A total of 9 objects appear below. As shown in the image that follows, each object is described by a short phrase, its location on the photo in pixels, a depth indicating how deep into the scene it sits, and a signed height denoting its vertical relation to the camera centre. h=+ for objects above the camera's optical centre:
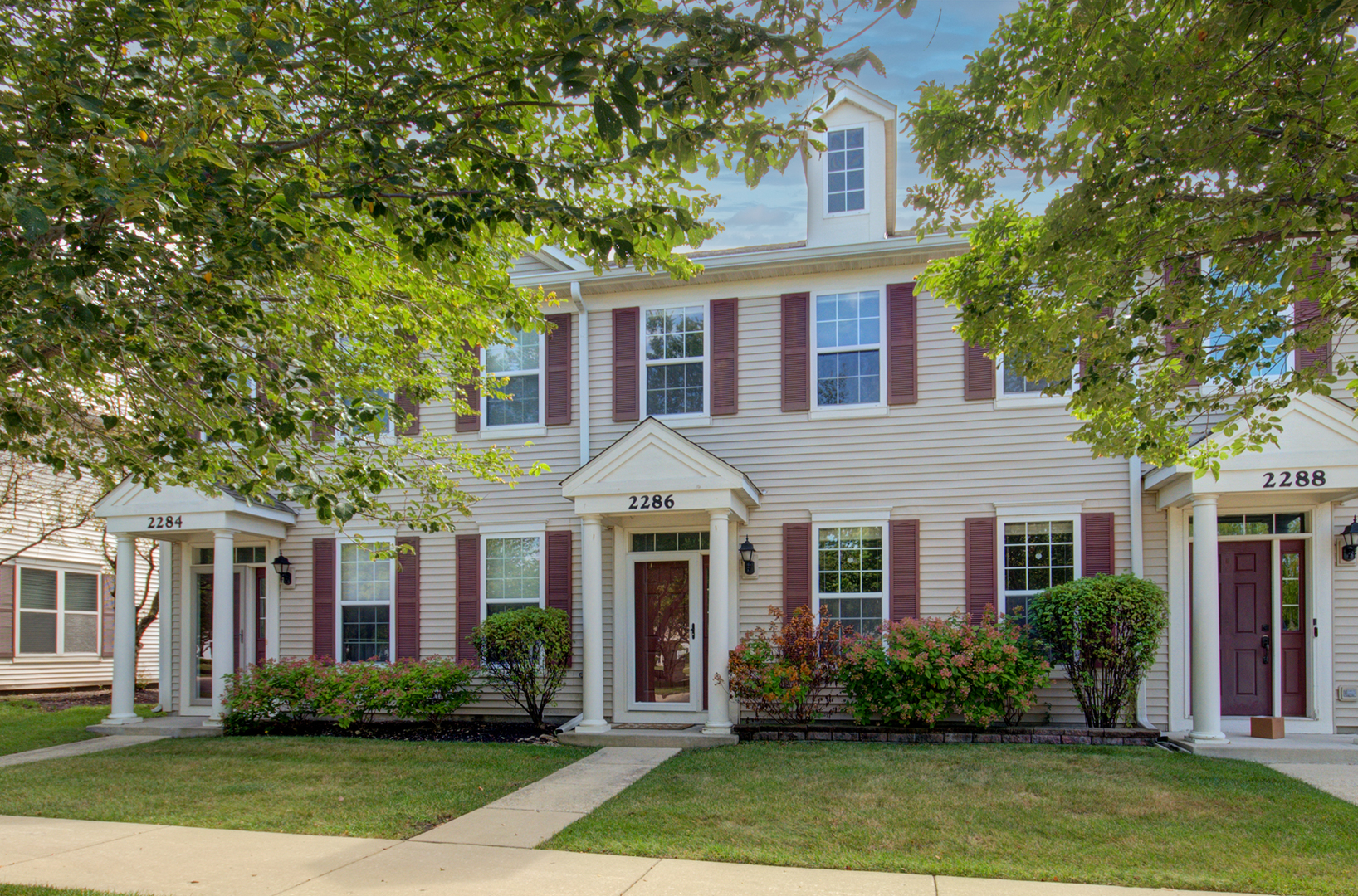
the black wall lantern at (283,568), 12.36 -1.04
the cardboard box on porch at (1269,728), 9.17 -2.42
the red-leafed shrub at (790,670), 9.87 -1.96
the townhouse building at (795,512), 9.90 -0.24
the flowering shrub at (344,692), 10.78 -2.42
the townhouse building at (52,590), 15.97 -1.81
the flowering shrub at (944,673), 9.42 -1.92
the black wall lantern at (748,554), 10.88 -0.77
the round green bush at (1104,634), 9.30 -1.50
